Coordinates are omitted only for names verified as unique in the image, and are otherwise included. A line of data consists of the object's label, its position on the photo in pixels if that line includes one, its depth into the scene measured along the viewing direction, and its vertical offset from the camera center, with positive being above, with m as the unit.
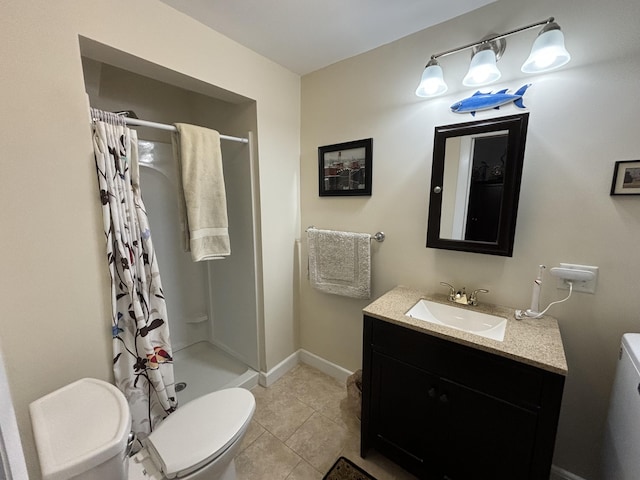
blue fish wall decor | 1.22 +0.49
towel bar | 1.74 -0.21
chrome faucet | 1.42 -0.49
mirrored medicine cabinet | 1.25 +0.10
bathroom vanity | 0.98 -0.78
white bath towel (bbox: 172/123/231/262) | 1.47 +0.06
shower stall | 1.96 -0.69
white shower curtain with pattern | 1.17 -0.38
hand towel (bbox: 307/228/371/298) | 1.78 -0.40
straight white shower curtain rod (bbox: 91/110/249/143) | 1.24 +0.38
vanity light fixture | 1.05 +0.63
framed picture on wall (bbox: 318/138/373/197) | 1.75 +0.25
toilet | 0.76 -0.78
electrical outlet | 1.17 -0.34
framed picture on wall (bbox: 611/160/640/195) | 1.07 +0.11
